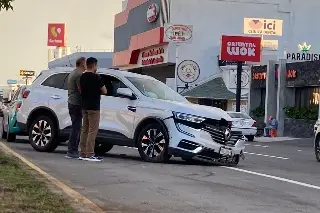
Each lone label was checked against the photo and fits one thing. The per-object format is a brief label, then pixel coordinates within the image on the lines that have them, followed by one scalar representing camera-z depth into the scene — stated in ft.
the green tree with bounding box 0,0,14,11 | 31.78
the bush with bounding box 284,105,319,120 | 125.80
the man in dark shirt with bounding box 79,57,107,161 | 42.98
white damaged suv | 43.68
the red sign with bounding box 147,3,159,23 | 208.39
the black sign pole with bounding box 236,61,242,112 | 136.05
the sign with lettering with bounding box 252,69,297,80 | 132.98
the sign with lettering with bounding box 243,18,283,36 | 207.31
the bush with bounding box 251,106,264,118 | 144.46
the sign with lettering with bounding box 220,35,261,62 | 149.79
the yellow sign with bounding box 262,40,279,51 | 207.62
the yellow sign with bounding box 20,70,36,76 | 211.53
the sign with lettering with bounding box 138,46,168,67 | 205.36
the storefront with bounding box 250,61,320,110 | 127.44
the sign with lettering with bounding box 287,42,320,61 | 190.41
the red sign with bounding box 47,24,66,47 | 427.33
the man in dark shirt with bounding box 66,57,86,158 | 44.52
